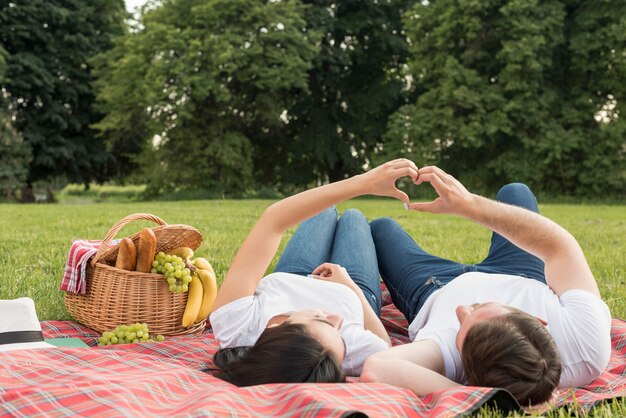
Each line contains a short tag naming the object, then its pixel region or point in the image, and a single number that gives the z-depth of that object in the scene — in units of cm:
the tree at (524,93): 2027
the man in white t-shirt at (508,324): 222
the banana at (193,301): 363
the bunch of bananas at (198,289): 364
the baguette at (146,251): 354
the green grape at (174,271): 356
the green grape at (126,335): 329
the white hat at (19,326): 297
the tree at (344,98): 2506
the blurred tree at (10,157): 2116
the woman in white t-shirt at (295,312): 227
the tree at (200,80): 2144
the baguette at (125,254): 359
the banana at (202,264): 383
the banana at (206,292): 374
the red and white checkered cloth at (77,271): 367
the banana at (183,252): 380
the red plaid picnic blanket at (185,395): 198
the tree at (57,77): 2314
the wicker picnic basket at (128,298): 354
